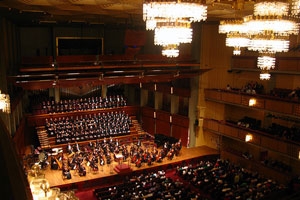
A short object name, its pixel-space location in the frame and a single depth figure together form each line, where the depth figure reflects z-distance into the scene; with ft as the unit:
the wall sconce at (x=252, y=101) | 49.32
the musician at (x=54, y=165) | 47.85
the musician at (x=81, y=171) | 45.39
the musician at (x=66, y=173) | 44.24
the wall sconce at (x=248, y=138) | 49.13
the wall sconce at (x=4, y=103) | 23.63
